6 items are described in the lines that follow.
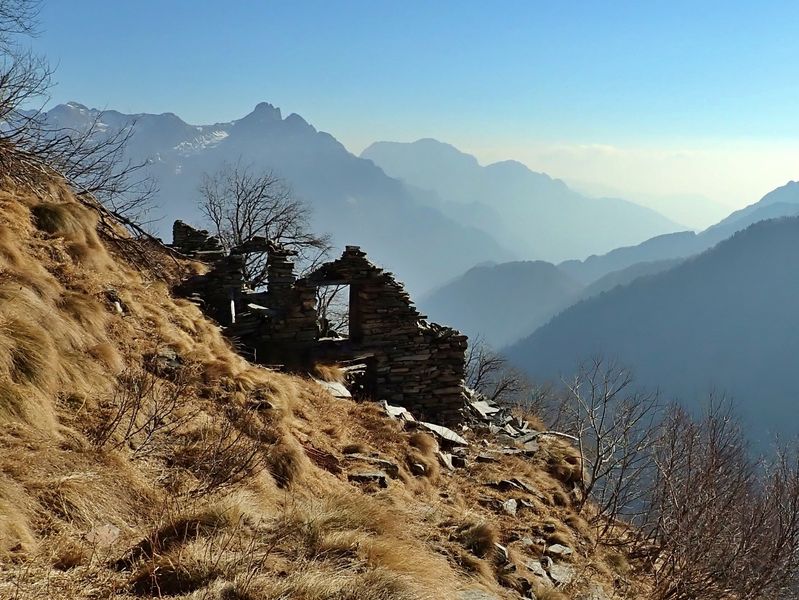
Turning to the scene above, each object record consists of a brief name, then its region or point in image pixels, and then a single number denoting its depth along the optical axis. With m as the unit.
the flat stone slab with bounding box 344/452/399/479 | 8.01
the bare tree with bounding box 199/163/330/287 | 23.83
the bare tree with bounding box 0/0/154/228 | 8.86
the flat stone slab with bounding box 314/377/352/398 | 10.72
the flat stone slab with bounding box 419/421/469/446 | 10.70
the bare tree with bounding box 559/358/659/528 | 9.65
